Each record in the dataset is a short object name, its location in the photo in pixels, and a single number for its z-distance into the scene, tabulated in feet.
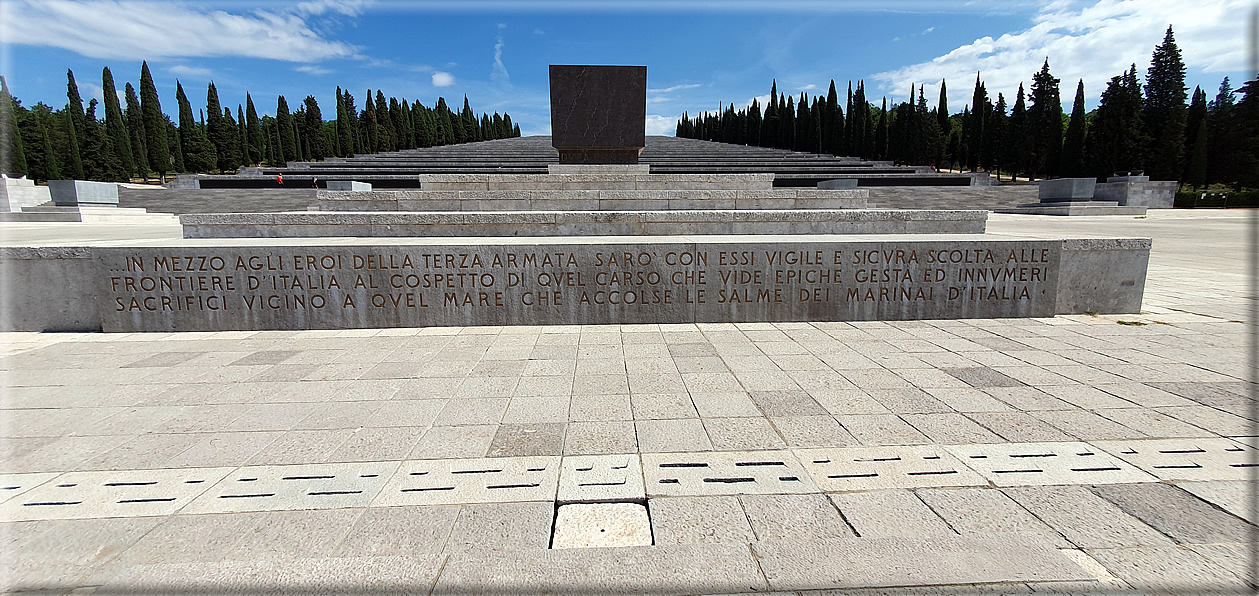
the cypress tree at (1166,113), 150.20
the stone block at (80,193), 77.61
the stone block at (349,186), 59.88
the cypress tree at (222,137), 175.73
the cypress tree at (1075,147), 162.09
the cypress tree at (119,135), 163.32
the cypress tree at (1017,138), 178.41
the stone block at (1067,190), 100.22
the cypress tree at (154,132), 170.09
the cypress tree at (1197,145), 150.30
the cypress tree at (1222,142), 147.23
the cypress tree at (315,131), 189.98
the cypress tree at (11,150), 105.07
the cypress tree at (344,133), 193.88
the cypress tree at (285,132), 184.34
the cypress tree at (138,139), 168.76
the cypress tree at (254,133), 181.98
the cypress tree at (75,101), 180.51
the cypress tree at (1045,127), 167.02
